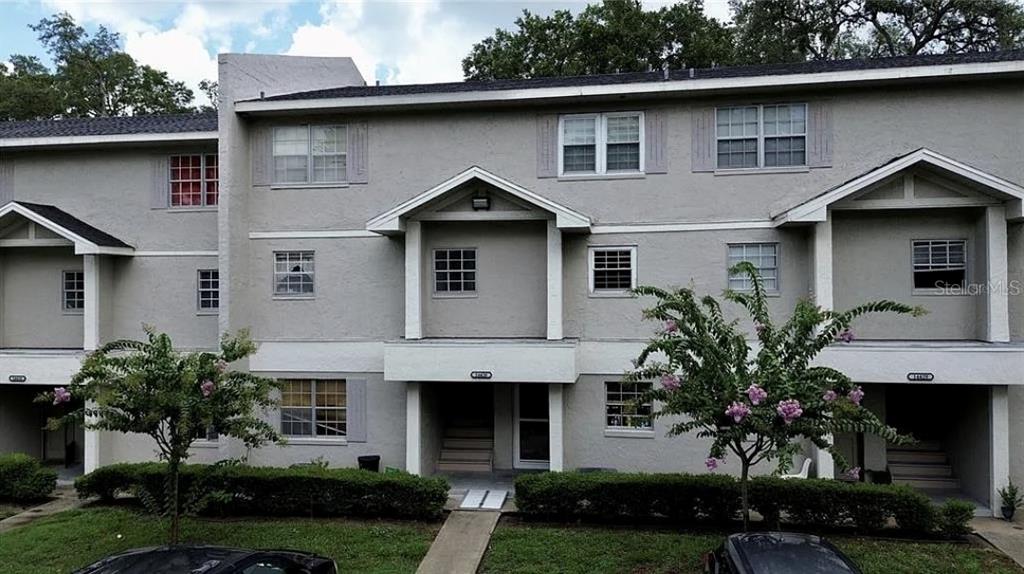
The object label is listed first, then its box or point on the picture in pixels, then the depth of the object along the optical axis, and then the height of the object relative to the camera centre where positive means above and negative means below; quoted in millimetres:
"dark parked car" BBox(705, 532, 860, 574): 7105 -3043
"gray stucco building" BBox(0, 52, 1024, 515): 13273 +1118
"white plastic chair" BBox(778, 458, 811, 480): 13180 -3676
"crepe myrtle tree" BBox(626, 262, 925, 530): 8289 -1213
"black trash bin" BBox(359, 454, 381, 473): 14352 -3826
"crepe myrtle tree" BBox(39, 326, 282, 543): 9336 -1504
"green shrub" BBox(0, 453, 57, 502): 13523 -3939
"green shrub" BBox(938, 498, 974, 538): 10695 -3809
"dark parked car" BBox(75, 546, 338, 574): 6906 -2975
